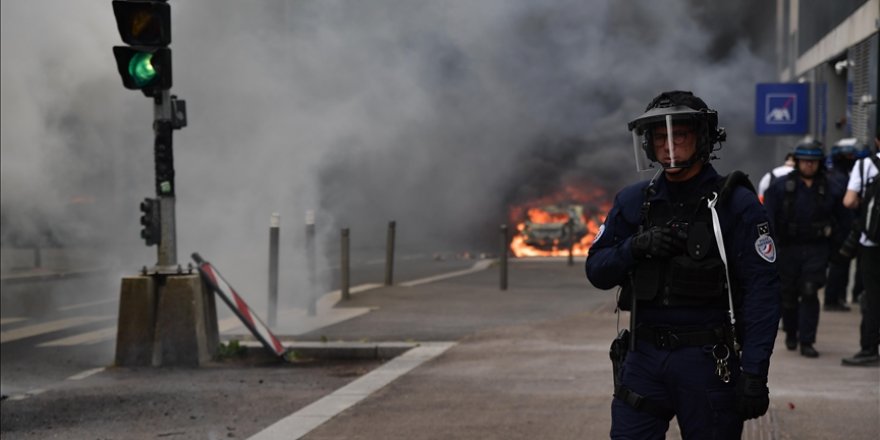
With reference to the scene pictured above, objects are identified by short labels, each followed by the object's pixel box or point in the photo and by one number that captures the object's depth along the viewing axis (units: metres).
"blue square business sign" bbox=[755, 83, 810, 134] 23.59
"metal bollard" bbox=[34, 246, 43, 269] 22.16
